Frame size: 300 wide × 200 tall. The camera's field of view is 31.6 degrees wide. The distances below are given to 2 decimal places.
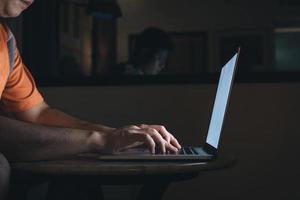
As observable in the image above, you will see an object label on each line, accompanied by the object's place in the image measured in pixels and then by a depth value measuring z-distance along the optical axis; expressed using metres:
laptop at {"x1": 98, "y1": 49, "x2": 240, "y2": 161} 1.18
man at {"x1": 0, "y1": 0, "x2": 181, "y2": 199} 1.13
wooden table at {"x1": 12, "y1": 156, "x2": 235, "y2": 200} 1.03
